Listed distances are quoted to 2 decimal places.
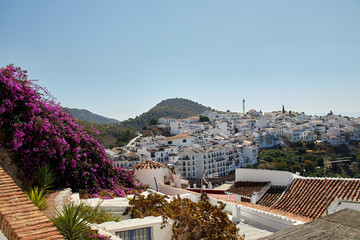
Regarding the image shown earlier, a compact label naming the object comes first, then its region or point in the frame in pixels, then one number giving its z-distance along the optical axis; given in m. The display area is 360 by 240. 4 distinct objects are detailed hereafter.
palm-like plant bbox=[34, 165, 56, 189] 7.83
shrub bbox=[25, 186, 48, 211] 5.87
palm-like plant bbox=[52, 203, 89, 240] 4.79
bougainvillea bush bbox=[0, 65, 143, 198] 7.91
